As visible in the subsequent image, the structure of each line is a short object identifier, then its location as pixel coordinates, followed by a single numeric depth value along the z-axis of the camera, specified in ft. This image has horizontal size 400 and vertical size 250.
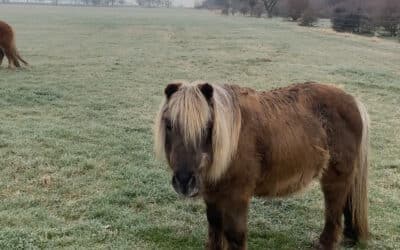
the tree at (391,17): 120.26
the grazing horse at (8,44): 50.67
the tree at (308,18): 160.62
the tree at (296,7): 179.63
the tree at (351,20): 126.41
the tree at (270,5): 236.02
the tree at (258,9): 238.60
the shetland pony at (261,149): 10.44
